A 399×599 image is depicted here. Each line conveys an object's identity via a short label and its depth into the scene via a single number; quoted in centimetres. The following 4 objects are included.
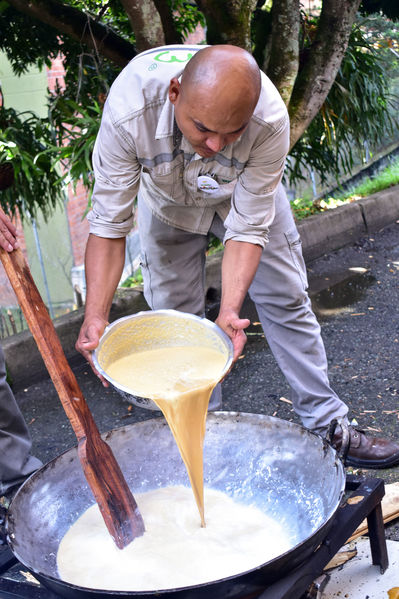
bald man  208
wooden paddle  197
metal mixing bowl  210
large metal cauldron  193
